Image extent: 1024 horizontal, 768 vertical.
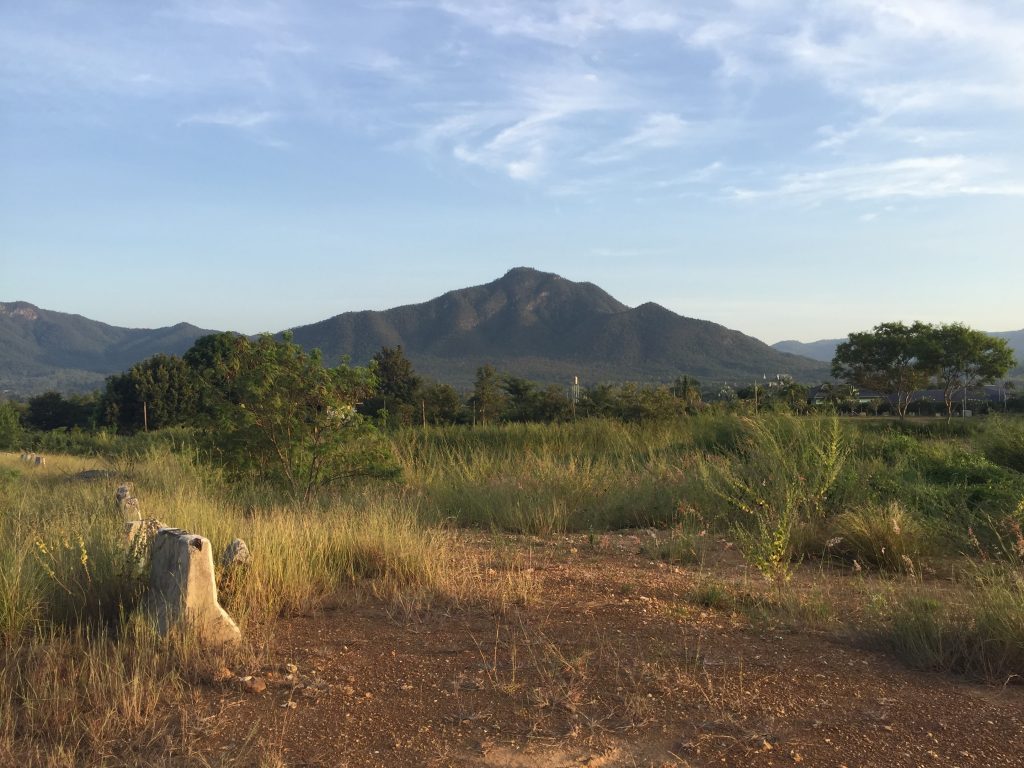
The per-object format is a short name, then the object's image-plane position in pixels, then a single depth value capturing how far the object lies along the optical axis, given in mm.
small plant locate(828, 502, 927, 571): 7126
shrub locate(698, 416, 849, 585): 5891
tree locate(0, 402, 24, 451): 33781
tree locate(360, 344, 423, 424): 35500
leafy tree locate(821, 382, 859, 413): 47828
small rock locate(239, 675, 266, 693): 3879
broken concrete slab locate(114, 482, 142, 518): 6950
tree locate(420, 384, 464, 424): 35922
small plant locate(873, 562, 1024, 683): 4168
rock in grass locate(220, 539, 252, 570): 5145
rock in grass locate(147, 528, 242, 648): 4258
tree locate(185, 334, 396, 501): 9570
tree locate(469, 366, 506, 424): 34469
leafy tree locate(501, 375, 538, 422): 35556
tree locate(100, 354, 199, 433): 43938
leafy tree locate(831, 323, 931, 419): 49031
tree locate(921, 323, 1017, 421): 47688
